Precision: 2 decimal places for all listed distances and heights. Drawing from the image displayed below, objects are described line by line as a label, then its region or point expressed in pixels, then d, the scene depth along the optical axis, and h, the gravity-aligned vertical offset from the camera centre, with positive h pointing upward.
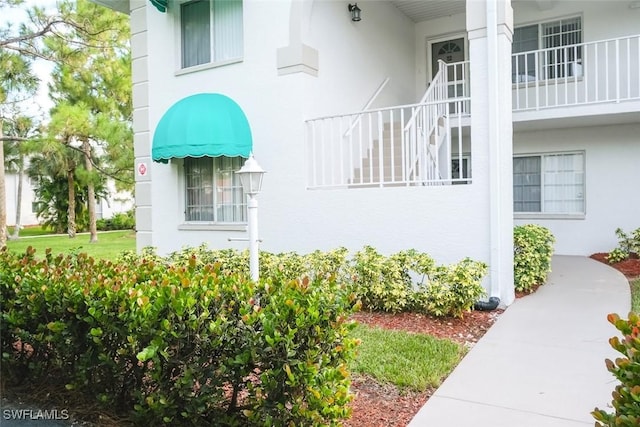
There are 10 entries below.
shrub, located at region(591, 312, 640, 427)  2.08 -0.78
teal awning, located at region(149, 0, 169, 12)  9.62 +4.15
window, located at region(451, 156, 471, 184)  12.63 +1.03
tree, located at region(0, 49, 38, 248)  13.99 +4.03
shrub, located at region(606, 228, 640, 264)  10.01 -0.92
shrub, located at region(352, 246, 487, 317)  6.10 -1.00
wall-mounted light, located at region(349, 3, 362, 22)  9.61 +3.91
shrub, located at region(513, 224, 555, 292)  7.57 -0.84
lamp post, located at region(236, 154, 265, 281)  5.12 +0.28
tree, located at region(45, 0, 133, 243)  14.95 +5.20
